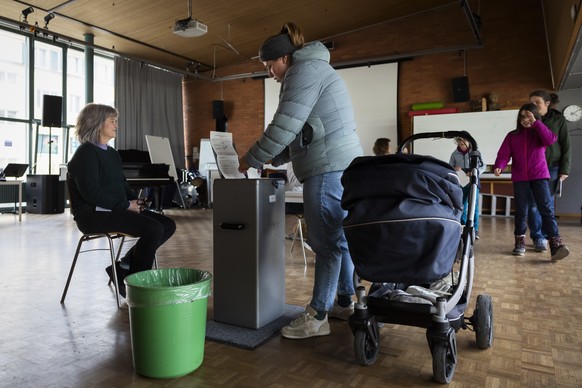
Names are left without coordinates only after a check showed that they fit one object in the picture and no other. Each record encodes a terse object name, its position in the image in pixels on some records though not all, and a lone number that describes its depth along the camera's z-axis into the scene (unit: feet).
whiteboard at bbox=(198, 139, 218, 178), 38.01
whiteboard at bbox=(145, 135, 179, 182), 33.91
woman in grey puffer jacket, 6.30
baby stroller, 5.04
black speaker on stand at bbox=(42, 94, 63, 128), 28.45
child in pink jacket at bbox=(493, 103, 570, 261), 12.64
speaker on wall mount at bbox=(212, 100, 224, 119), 38.17
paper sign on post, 7.16
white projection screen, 31.71
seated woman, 8.04
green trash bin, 5.09
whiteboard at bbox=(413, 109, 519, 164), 28.18
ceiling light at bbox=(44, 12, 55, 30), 26.11
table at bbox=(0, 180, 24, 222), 23.49
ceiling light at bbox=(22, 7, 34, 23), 24.82
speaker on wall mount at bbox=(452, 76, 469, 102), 29.12
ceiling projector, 23.48
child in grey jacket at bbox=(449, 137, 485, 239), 16.79
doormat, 6.40
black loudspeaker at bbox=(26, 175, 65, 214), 27.76
